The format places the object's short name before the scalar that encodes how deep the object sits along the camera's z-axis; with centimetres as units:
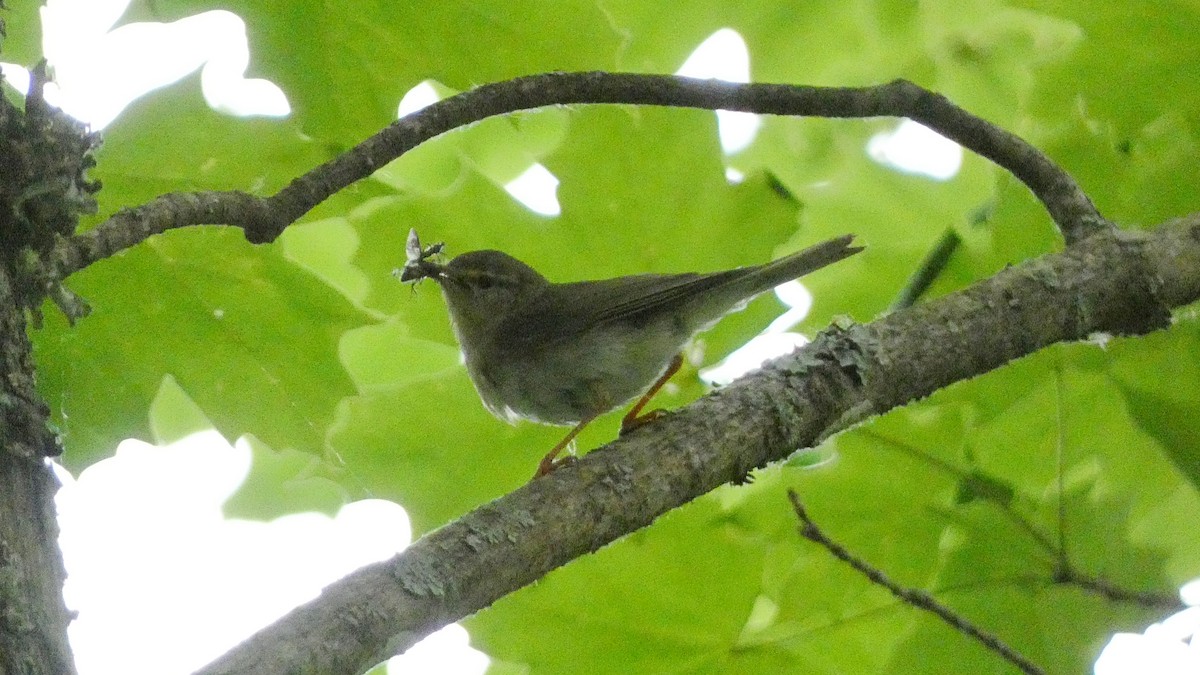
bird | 591
